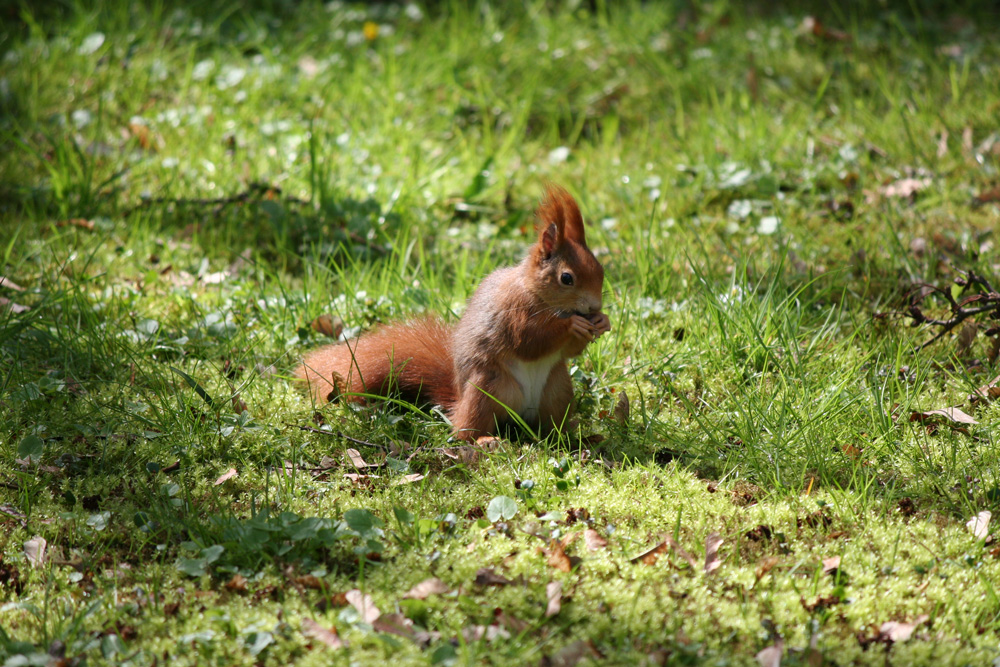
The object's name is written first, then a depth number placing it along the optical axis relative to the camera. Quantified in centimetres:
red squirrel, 459
